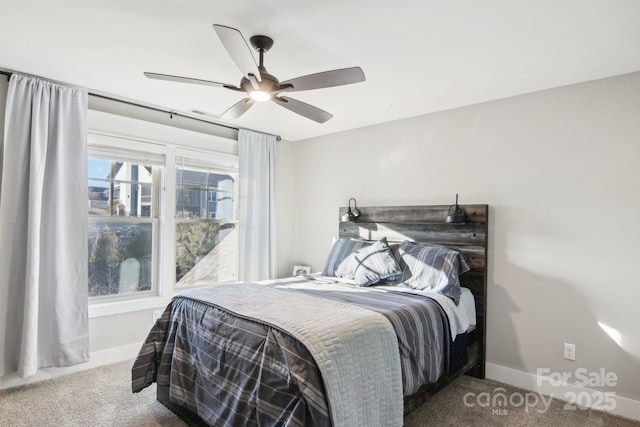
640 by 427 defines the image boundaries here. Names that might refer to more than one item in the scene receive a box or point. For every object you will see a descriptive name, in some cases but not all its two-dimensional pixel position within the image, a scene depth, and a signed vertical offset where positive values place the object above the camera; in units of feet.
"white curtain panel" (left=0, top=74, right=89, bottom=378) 8.92 -0.43
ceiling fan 6.41 +2.59
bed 5.60 -2.38
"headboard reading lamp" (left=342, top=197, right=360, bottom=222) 13.37 +0.00
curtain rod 9.12 +3.39
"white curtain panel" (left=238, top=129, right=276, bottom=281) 13.92 +0.27
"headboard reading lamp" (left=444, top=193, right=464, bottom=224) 10.41 +0.00
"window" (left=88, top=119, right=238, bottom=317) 11.01 -0.01
